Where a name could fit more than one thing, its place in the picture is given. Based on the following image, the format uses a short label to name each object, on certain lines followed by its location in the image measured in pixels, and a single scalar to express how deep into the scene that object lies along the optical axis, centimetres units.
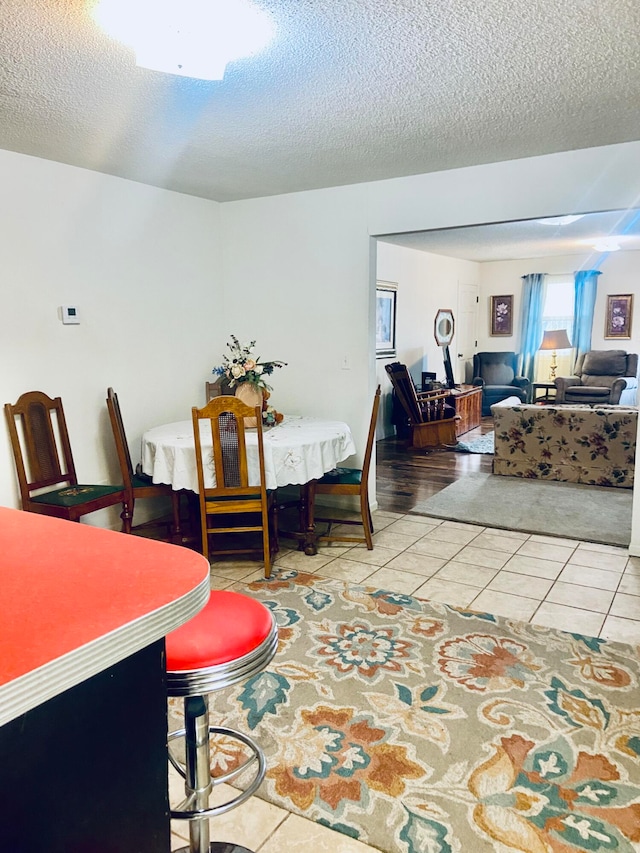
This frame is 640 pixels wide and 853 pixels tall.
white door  952
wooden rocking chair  684
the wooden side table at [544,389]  871
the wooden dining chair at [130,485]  364
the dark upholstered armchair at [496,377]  922
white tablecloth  349
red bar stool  128
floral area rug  176
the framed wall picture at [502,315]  986
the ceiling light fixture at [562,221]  584
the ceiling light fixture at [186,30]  186
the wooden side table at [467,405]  761
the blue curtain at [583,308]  905
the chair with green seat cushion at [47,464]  338
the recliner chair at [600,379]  829
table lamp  855
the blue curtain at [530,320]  946
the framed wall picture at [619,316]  886
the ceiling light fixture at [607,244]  728
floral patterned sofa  526
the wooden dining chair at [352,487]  385
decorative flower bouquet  380
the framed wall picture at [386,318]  719
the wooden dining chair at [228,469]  329
